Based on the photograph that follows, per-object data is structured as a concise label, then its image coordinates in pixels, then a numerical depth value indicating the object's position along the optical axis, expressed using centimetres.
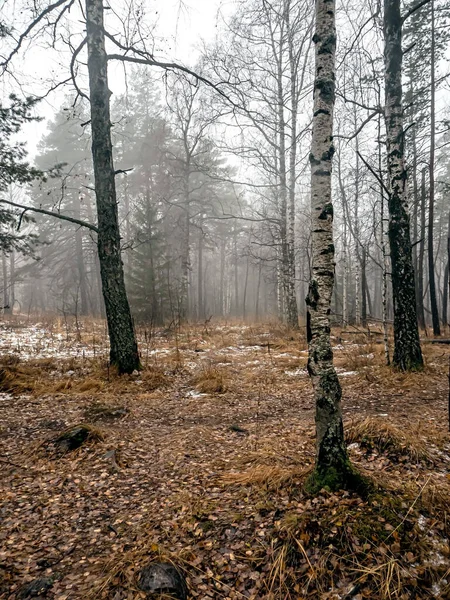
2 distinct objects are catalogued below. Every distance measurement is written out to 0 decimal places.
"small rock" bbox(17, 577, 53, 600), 188
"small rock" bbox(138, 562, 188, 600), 185
